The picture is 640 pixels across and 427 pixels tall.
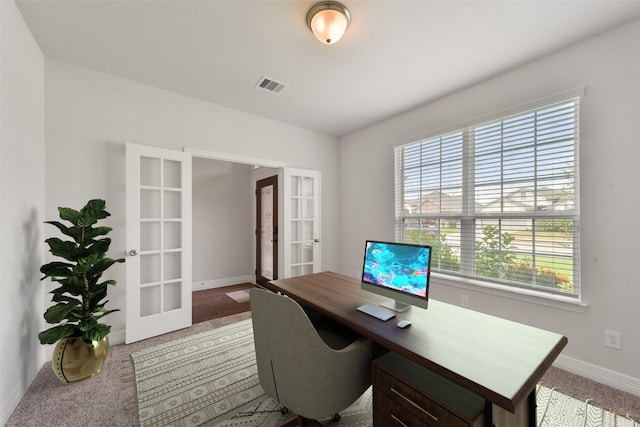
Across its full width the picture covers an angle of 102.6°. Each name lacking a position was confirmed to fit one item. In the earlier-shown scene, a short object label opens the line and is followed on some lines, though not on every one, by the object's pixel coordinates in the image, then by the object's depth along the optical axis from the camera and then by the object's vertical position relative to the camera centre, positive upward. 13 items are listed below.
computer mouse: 1.32 -0.58
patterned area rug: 1.63 -1.32
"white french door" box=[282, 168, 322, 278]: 3.97 -0.14
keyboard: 1.43 -0.57
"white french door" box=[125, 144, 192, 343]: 2.66 -0.30
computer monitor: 1.43 -0.36
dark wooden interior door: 4.41 -0.26
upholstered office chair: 1.26 -0.78
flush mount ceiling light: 1.73 +1.35
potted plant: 1.92 -0.66
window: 2.24 +0.14
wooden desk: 0.90 -0.58
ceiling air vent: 2.76 +1.44
